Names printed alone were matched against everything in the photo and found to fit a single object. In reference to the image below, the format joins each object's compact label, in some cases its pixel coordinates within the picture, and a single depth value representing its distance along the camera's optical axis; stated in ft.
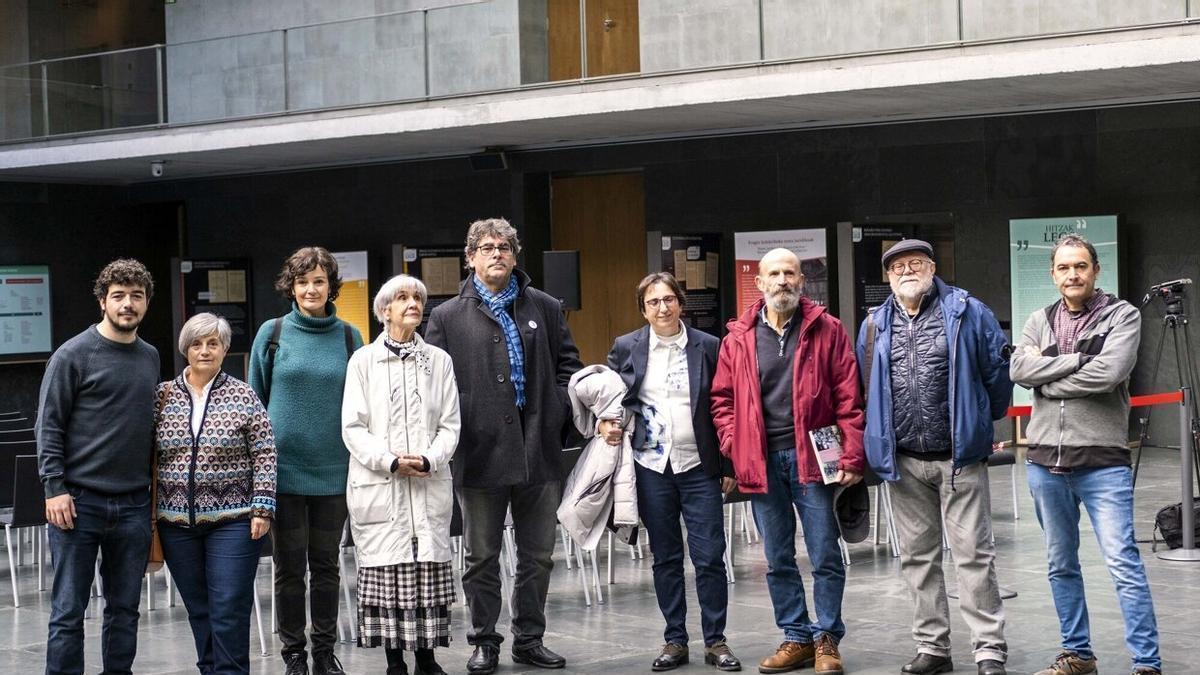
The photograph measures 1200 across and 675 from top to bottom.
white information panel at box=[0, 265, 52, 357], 67.82
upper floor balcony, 43.04
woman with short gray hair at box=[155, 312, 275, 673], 18.95
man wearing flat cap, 19.85
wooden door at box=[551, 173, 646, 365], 61.36
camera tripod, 24.84
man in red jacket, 20.48
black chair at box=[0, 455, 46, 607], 27.89
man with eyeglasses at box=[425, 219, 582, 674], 21.35
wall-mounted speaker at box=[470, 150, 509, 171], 60.64
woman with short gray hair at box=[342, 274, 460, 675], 20.12
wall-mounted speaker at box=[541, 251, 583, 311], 42.98
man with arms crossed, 19.11
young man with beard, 18.47
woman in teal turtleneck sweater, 20.52
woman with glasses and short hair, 21.31
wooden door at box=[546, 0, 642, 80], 50.67
